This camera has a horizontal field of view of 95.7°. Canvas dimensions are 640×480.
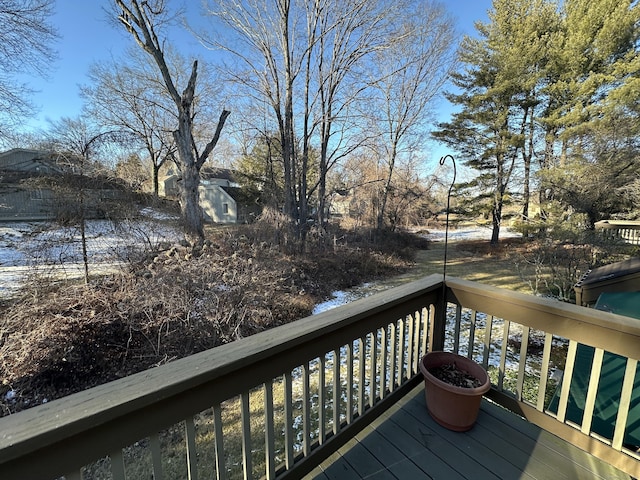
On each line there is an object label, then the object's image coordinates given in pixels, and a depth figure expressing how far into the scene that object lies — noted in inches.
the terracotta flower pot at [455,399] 66.5
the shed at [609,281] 148.3
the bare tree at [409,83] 402.9
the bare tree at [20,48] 242.5
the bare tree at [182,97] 288.7
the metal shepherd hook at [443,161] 82.5
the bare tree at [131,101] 499.2
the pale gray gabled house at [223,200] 799.8
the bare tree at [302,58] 336.8
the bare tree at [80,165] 185.6
